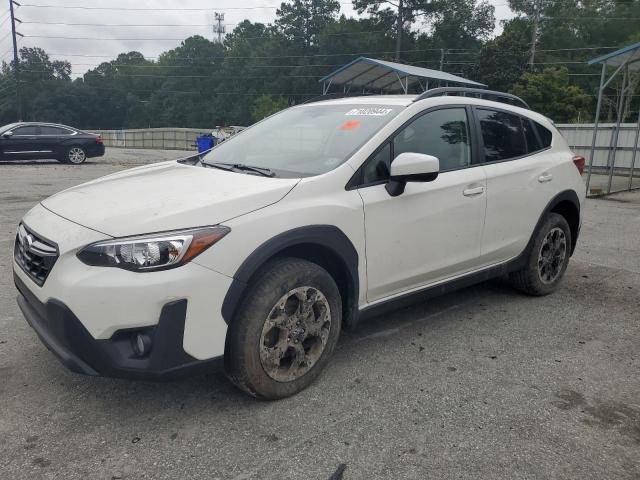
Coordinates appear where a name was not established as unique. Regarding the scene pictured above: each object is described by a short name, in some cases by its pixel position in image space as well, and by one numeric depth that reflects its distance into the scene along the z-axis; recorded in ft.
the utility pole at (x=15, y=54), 130.86
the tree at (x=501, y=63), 142.31
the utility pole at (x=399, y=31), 158.10
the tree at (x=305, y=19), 241.14
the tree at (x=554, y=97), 117.50
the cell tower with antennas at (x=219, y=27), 291.17
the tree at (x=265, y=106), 197.57
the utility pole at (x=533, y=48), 144.47
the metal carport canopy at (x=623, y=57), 36.79
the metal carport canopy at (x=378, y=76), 56.65
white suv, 7.82
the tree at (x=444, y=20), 202.28
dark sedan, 51.03
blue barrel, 74.49
